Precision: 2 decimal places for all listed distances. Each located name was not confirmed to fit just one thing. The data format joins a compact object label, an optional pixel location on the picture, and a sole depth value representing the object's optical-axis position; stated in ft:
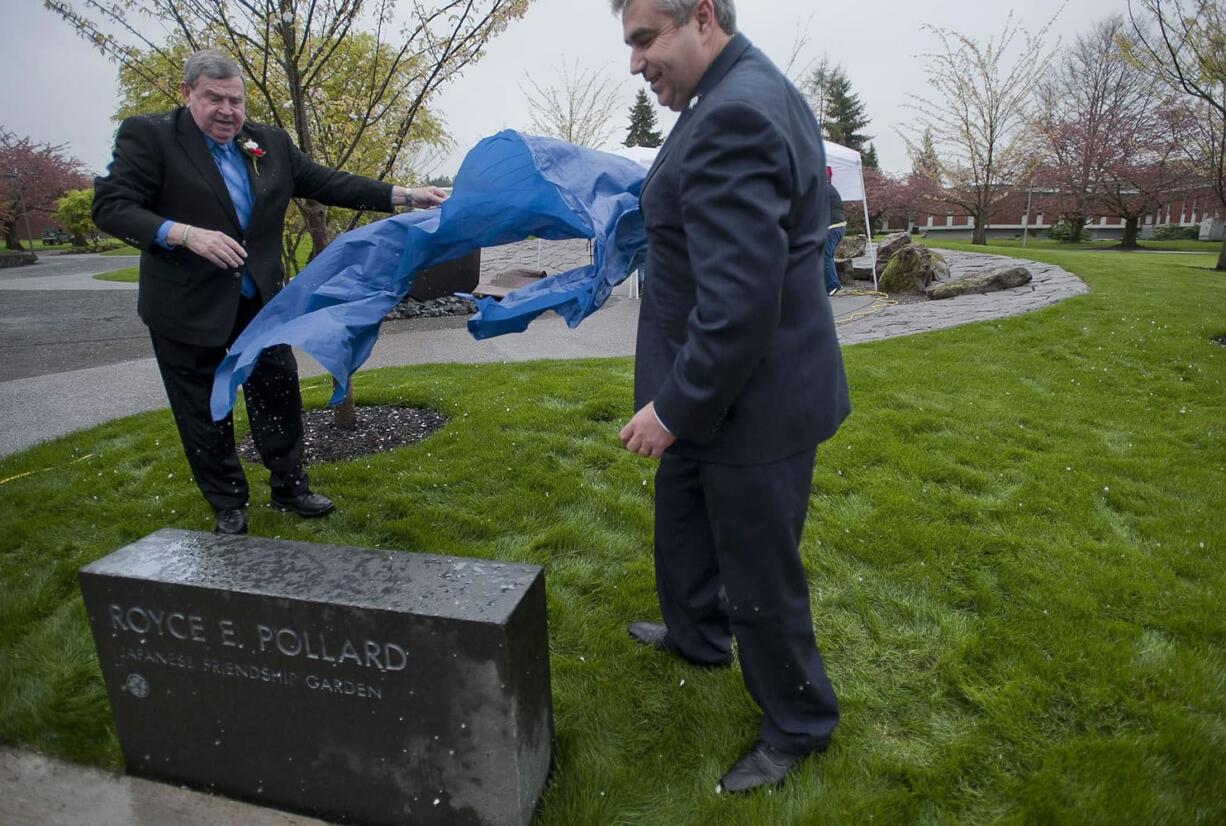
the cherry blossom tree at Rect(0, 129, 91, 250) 106.42
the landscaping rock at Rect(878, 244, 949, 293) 43.52
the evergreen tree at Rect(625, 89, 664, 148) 131.75
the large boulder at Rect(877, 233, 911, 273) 46.14
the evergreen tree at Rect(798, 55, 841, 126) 98.58
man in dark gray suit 5.20
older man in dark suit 9.77
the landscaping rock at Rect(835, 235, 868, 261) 55.26
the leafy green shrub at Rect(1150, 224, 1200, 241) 125.29
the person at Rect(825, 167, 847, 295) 31.37
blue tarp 8.23
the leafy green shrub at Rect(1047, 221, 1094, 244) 117.70
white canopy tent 40.63
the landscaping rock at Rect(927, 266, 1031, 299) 39.24
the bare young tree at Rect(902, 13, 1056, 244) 73.00
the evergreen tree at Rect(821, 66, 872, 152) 134.21
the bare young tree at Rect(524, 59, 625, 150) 83.25
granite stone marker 5.90
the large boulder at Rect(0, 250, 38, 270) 81.66
